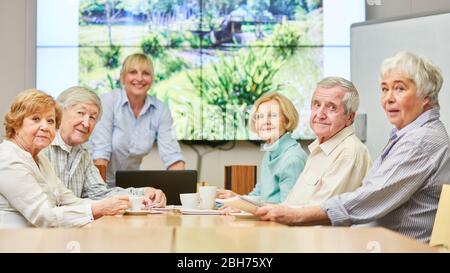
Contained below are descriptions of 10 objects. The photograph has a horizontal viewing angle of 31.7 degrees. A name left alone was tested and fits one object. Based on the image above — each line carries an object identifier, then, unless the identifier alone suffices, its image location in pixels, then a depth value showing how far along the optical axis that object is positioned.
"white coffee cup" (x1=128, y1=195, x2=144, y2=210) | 2.86
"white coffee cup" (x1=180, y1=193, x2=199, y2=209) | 2.89
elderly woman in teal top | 3.05
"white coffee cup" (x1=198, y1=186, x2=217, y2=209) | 2.89
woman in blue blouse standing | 4.79
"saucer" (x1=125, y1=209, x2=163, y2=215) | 2.81
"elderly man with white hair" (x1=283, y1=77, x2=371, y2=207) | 2.64
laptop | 3.54
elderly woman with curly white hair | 2.18
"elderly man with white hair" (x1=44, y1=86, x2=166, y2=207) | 3.32
